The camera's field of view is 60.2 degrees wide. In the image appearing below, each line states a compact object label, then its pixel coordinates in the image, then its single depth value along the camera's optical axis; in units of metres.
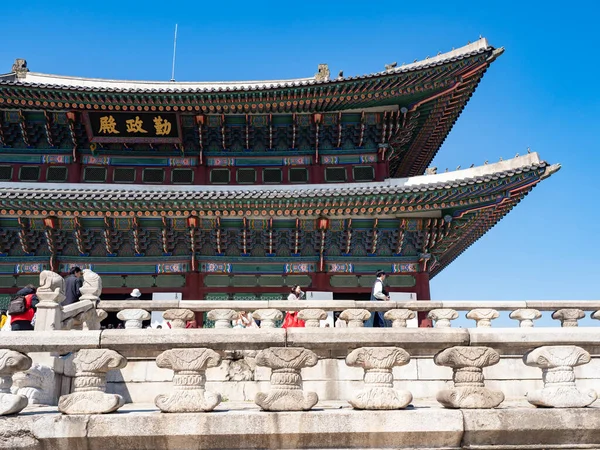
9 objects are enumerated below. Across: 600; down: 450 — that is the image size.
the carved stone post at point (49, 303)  9.02
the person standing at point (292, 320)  11.90
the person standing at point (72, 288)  11.77
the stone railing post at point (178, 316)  11.13
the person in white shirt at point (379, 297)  12.99
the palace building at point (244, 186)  15.78
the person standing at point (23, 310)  10.16
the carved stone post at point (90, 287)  11.37
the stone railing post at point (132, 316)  11.36
